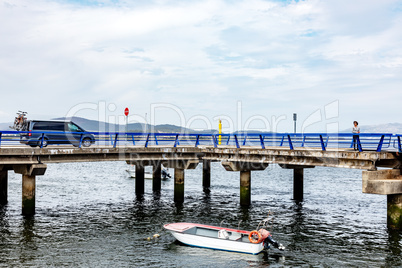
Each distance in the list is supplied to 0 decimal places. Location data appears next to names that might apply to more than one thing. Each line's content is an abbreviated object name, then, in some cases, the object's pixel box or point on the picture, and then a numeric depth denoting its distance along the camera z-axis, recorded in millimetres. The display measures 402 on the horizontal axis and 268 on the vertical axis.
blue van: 31166
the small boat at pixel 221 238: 21594
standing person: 24884
